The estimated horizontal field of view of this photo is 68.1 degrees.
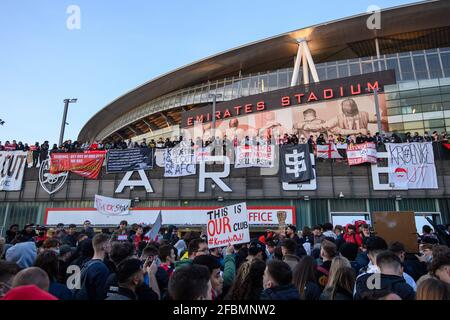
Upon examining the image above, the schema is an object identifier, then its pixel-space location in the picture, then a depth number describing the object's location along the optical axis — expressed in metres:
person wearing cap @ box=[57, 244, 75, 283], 5.16
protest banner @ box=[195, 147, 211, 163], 21.56
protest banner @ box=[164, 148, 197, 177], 21.78
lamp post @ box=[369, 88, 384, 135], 23.82
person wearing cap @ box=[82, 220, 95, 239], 8.76
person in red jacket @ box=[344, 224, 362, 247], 9.66
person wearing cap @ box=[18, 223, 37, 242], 7.35
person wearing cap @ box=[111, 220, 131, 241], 9.12
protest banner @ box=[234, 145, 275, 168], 20.92
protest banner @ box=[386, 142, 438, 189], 19.25
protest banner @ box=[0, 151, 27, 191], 23.56
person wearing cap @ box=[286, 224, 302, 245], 9.38
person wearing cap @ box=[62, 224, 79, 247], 9.56
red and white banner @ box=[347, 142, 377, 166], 19.92
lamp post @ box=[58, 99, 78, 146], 28.00
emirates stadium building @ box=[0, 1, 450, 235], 20.92
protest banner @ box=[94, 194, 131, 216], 20.88
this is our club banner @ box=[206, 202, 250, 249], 6.72
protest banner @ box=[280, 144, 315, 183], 20.48
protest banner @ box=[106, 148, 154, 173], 22.31
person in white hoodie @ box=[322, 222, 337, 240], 9.23
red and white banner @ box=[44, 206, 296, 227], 20.11
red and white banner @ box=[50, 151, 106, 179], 22.95
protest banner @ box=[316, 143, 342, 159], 20.58
